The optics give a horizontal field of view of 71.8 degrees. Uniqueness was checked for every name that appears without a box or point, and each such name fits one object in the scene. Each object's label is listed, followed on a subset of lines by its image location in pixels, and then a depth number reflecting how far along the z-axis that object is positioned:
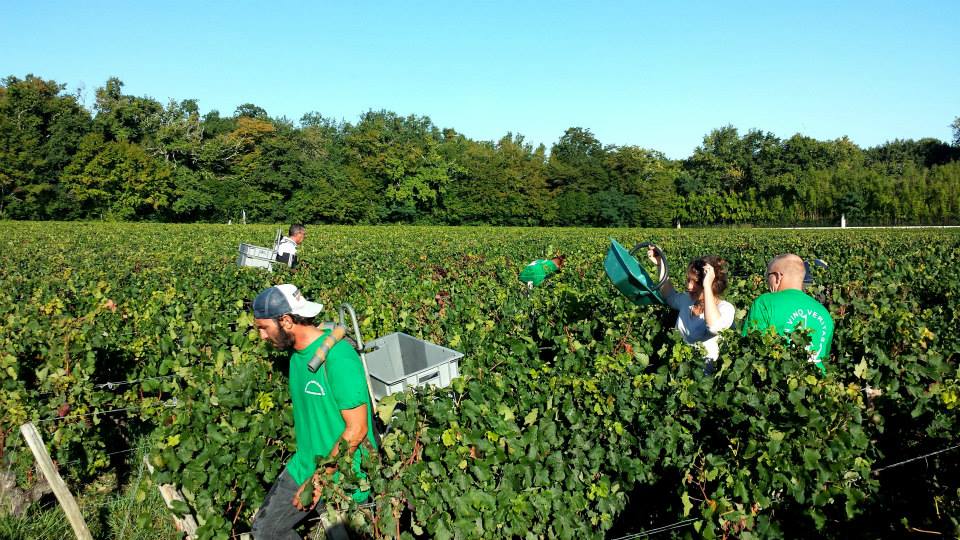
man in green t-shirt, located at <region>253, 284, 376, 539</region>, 2.93
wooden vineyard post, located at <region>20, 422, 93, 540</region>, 3.22
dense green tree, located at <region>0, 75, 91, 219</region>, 56.25
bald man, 3.73
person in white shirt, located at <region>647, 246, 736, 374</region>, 3.81
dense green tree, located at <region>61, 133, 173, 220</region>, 57.25
